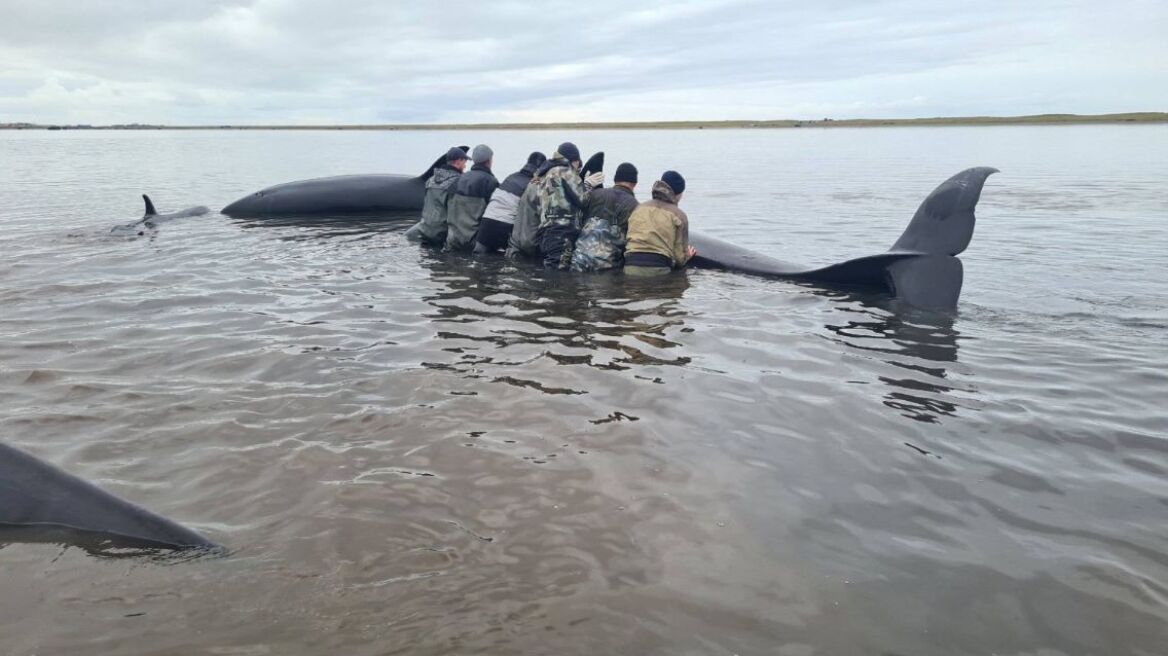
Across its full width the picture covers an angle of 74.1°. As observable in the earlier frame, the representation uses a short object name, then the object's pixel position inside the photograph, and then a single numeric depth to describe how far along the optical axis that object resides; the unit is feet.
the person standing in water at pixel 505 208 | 49.73
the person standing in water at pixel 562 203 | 45.21
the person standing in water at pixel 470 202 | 51.49
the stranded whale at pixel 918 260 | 34.71
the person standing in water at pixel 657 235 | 42.29
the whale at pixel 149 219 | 59.31
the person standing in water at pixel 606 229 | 44.60
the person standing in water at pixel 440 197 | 53.26
